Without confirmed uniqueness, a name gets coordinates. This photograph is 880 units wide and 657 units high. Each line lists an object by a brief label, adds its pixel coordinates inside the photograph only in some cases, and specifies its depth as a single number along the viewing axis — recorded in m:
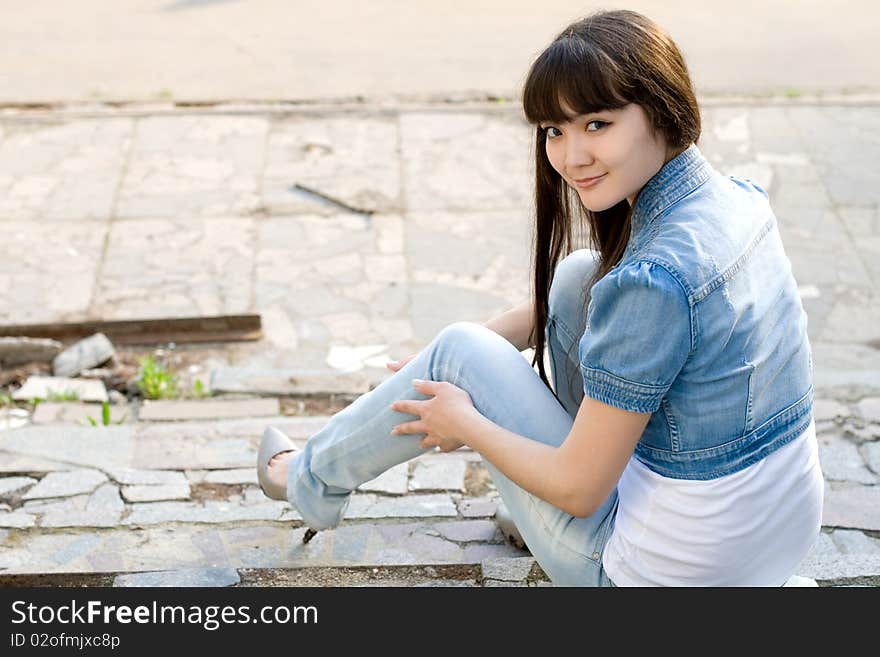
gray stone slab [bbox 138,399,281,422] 7.62
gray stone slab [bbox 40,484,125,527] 5.71
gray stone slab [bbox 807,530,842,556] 5.42
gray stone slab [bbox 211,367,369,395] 7.98
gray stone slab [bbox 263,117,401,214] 10.91
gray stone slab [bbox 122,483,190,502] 6.05
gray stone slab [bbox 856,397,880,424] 7.13
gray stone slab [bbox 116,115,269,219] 10.75
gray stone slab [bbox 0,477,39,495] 6.21
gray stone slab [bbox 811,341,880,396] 7.69
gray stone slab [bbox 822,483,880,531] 5.72
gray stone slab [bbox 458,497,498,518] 5.85
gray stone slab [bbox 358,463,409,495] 6.14
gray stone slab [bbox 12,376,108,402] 8.11
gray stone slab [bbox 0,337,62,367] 8.73
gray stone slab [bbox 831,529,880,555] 5.49
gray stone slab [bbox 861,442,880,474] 6.44
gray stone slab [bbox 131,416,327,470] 6.59
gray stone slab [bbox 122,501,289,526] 5.76
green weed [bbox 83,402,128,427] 7.54
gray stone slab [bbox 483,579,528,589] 4.98
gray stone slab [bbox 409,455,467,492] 6.22
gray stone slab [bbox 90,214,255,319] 9.23
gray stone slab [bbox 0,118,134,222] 10.66
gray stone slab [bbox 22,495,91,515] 5.92
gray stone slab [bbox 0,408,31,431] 7.72
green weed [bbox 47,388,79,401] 8.06
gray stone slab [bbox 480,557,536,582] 5.05
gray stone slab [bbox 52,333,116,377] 8.52
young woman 3.71
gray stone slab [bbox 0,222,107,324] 9.22
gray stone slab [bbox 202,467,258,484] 6.36
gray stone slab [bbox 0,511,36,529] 5.71
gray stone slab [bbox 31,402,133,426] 7.72
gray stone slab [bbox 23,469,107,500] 6.12
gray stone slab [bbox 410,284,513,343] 9.10
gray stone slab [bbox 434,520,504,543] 5.62
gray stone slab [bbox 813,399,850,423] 7.14
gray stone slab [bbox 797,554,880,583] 4.93
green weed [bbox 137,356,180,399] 8.12
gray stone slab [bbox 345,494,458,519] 5.84
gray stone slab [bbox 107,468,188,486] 6.23
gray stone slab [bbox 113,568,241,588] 5.00
